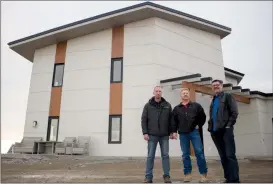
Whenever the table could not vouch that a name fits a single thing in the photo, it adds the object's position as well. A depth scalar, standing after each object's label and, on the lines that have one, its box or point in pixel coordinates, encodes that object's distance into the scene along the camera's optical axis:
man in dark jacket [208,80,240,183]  4.43
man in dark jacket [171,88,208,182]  4.82
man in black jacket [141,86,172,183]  4.82
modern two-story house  13.07
